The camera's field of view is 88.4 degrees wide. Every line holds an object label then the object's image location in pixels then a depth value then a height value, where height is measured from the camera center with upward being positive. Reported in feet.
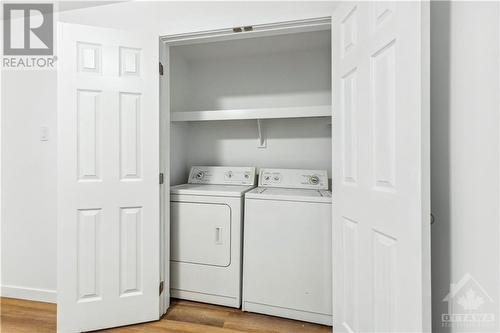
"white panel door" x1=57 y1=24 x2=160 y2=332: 5.48 -0.24
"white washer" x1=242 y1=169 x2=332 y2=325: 5.83 -2.06
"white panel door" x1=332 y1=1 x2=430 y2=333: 2.95 +0.00
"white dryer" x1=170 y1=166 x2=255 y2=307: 6.44 -1.96
